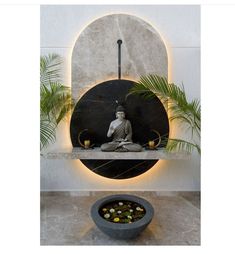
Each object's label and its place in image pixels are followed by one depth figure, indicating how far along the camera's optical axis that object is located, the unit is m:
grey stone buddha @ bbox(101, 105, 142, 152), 2.66
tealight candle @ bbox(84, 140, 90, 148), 2.76
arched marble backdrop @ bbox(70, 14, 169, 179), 2.83
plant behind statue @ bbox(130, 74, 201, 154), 2.56
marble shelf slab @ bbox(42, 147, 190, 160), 2.59
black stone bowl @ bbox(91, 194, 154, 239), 1.81
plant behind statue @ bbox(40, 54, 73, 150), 2.69
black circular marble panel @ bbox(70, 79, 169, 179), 2.83
